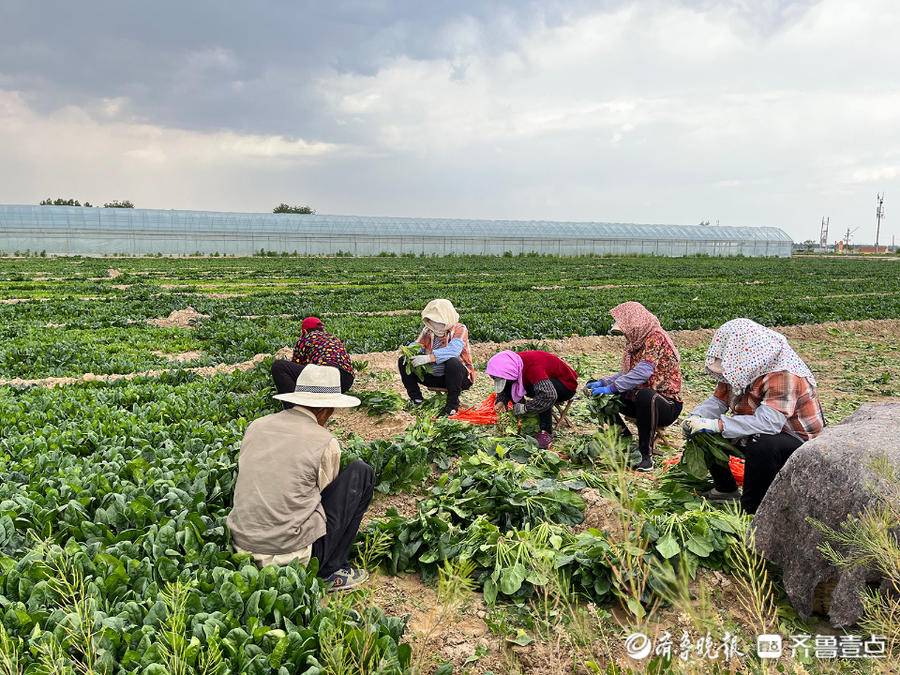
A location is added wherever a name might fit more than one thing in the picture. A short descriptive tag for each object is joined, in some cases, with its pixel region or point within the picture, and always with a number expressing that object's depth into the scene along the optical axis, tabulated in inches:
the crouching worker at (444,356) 310.5
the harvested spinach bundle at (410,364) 317.4
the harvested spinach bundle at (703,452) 200.5
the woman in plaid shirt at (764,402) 185.8
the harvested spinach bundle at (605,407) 266.7
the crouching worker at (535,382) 264.5
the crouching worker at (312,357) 302.8
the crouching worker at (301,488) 147.6
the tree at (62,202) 3311.3
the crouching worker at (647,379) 253.4
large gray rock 132.1
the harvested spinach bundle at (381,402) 317.7
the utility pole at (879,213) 3942.4
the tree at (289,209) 4045.3
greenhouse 1963.6
